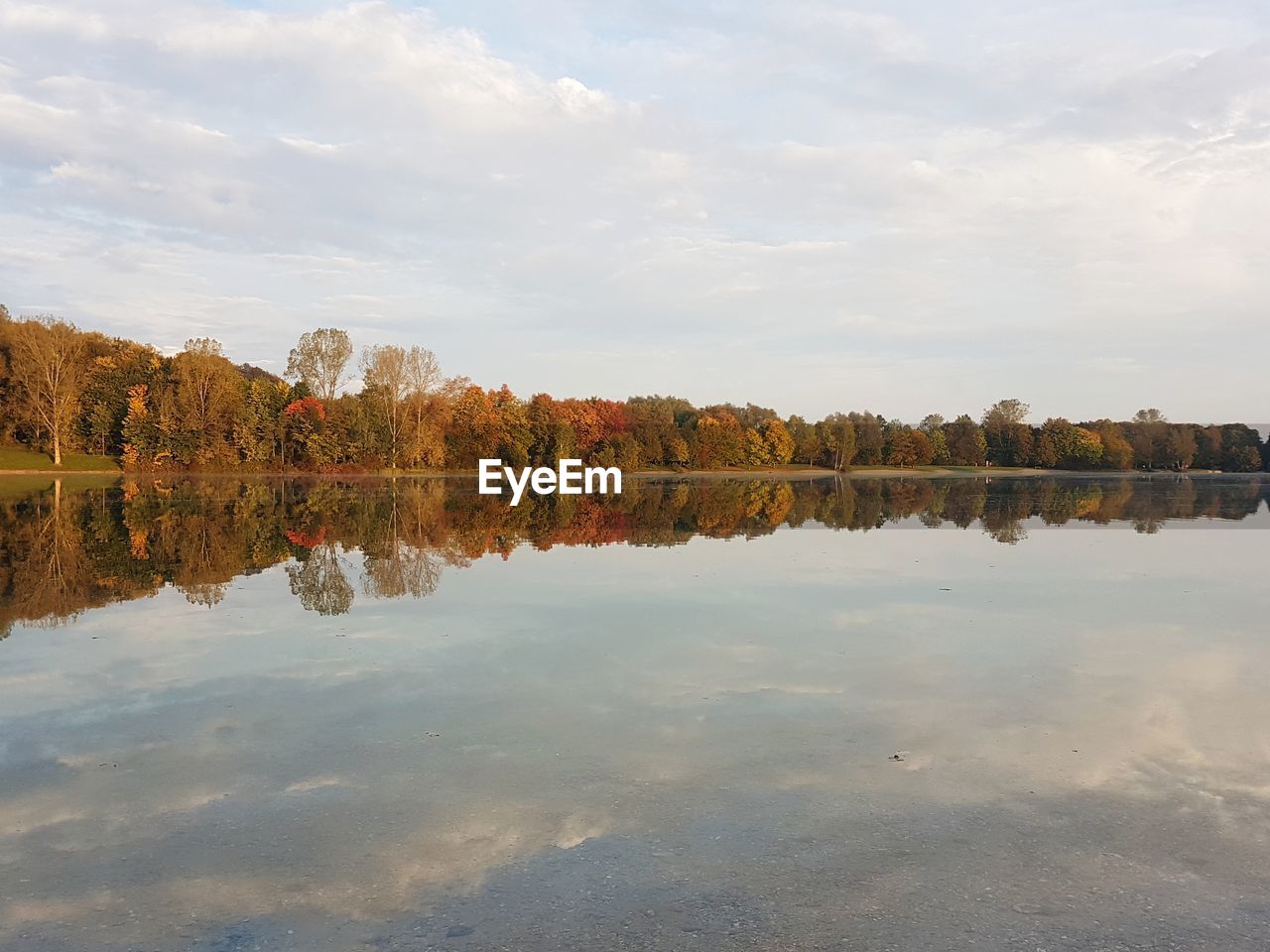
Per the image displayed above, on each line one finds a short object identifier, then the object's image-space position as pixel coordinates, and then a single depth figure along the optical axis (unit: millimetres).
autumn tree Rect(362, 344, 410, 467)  83188
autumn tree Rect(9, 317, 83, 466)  71062
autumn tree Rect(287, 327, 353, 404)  89188
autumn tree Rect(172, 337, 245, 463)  75000
